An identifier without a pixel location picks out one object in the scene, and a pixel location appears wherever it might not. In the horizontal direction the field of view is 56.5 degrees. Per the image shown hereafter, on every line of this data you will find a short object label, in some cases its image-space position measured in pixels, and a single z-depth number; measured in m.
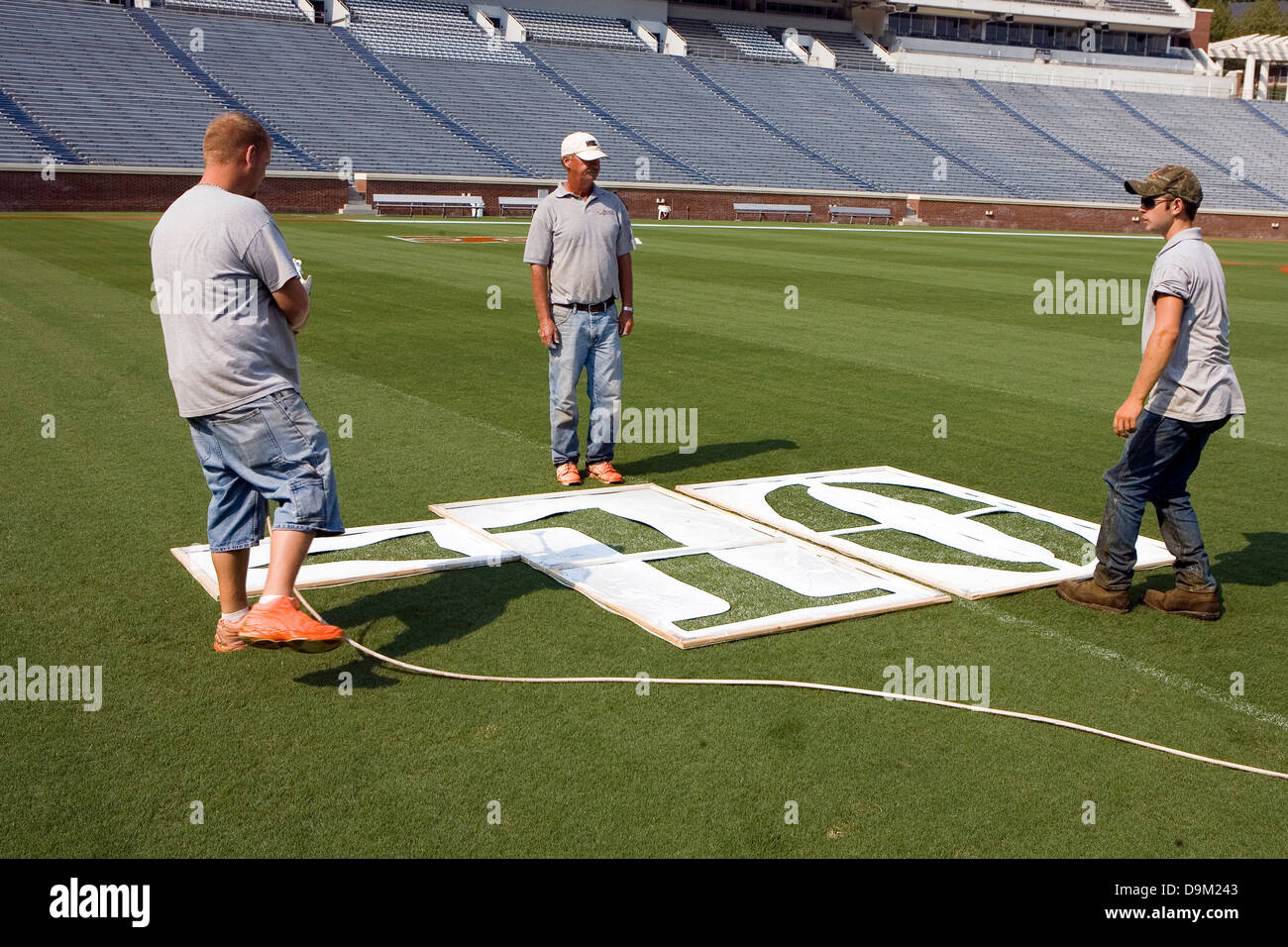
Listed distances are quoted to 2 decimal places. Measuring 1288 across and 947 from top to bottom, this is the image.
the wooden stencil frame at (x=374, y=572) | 5.73
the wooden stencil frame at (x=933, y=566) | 6.11
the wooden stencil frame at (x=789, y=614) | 5.34
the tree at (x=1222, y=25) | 101.25
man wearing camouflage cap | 5.41
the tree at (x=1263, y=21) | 98.44
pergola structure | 69.25
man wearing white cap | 7.88
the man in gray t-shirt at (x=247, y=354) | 4.48
